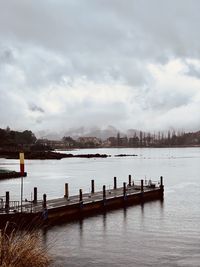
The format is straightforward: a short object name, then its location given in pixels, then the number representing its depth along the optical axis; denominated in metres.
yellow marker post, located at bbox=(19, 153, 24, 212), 34.11
